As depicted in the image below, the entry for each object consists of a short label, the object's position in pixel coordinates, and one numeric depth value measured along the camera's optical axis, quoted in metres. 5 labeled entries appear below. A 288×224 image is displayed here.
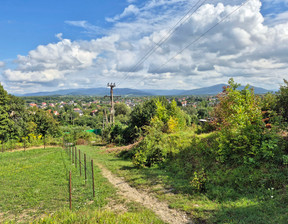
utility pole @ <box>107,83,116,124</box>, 33.45
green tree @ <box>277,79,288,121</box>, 9.08
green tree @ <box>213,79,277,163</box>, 8.41
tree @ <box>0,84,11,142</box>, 32.97
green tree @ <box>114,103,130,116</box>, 71.66
